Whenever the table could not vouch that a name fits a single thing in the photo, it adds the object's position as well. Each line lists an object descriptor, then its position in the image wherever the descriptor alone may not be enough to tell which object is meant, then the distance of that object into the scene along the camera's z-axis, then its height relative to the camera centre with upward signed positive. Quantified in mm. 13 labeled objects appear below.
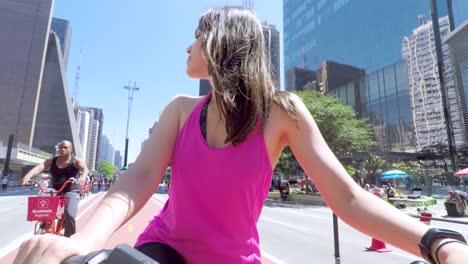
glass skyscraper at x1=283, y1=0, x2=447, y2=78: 61375 +34330
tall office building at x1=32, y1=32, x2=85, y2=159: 91312 +19618
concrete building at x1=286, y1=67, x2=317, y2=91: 75688 +24936
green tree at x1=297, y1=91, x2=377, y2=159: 25891 +4630
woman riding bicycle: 1021 +68
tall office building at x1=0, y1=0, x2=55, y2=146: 81250 +29180
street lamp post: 36938 +10349
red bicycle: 5281 -391
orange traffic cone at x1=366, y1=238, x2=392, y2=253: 6891 -1167
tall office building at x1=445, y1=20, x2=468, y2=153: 35031 +13905
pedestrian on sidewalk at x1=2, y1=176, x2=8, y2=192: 35116 -233
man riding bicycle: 5391 +212
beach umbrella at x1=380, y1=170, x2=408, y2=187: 27156 +1328
